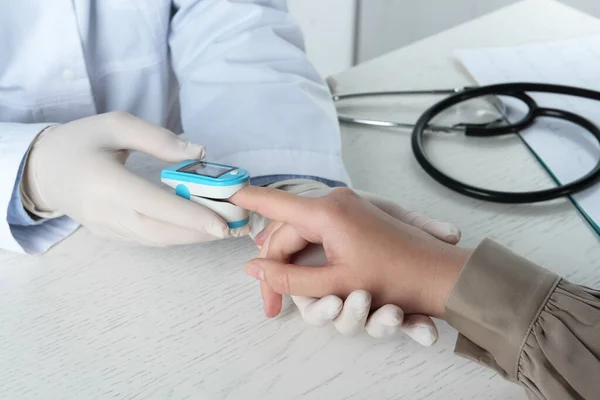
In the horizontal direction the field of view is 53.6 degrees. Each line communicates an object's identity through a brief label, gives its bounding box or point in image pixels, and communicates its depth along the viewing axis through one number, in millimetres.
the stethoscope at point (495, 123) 597
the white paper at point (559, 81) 644
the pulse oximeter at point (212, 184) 486
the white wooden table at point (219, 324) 426
